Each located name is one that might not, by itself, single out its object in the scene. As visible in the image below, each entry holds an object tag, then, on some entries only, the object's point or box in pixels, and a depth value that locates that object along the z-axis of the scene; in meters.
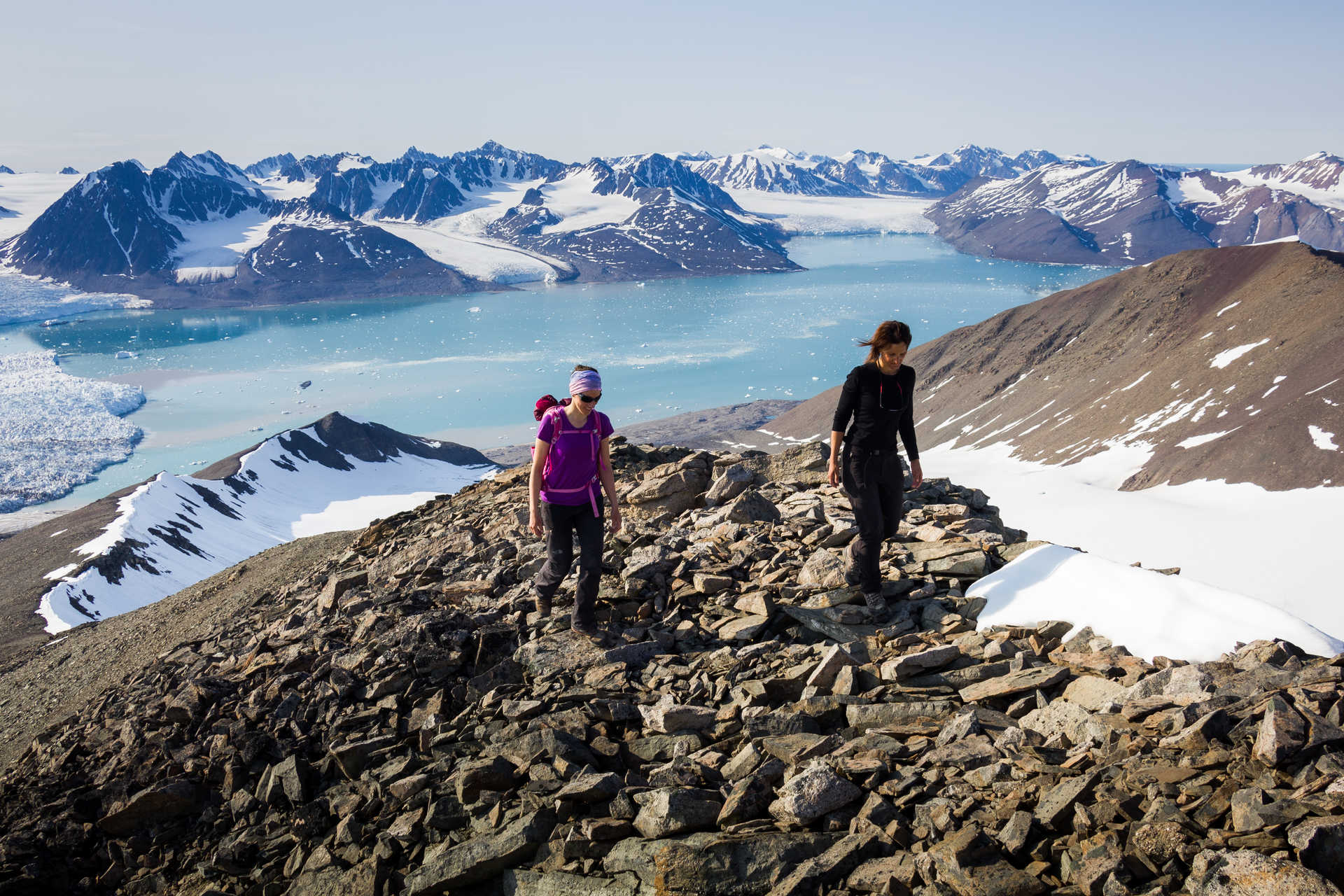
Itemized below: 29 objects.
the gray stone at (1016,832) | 4.02
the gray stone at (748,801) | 4.75
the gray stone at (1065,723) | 4.79
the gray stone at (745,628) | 7.05
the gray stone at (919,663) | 6.06
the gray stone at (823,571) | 7.70
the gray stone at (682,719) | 5.82
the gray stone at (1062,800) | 4.11
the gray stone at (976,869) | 3.79
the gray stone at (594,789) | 5.08
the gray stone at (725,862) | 4.25
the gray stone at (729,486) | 10.70
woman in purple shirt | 6.95
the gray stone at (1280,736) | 4.09
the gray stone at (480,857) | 4.79
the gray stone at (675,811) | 4.70
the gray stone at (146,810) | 6.34
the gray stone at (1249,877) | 3.39
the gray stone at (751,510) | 9.66
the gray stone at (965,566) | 7.62
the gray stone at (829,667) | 6.05
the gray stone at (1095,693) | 5.13
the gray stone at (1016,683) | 5.54
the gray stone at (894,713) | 5.49
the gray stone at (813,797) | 4.59
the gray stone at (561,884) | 4.45
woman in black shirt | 6.82
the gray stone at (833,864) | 4.12
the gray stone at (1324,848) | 3.47
